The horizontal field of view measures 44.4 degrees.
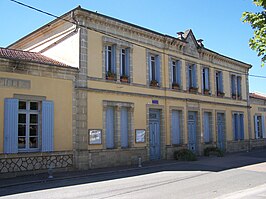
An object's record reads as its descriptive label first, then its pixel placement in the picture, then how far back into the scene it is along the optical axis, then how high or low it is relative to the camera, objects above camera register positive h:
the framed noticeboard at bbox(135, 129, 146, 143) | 16.25 -0.38
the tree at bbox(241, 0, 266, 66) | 8.66 +2.63
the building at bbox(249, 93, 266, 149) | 26.36 +0.44
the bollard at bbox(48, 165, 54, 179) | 11.52 -1.57
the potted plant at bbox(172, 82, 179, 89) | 18.89 +2.43
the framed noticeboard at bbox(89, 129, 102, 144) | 14.16 -0.36
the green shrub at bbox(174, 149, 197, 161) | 17.33 -1.51
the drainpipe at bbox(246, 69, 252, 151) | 25.52 +0.86
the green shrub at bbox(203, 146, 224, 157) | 19.80 -1.51
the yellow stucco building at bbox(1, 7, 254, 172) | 14.30 +2.03
